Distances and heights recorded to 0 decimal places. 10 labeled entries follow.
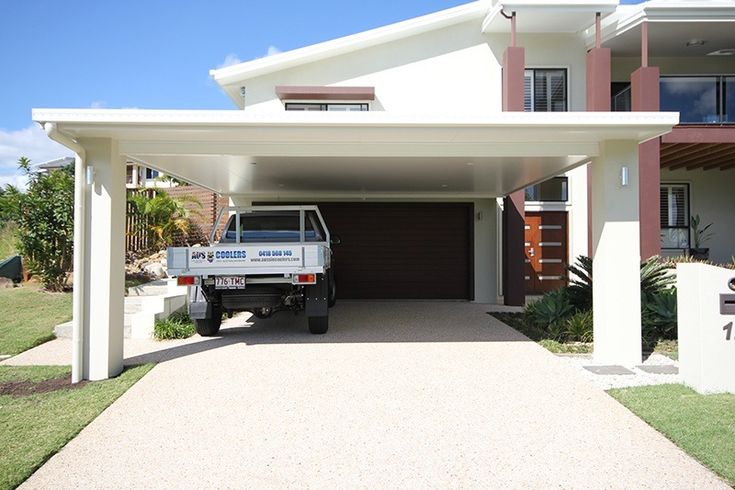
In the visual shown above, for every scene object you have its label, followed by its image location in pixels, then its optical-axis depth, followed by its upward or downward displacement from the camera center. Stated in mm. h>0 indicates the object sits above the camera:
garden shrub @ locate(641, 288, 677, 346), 8969 -1107
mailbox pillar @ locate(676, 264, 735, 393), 5812 -813
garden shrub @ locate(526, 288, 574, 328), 9742 -1050
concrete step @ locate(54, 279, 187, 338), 9461 -1045
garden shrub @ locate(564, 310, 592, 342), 9070 -1269
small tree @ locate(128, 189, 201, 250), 15883 +912
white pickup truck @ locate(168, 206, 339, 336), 8453 -426
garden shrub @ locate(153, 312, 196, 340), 9312 -1284
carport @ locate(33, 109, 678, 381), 6746 +1294
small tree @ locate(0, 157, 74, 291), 13328 +611
